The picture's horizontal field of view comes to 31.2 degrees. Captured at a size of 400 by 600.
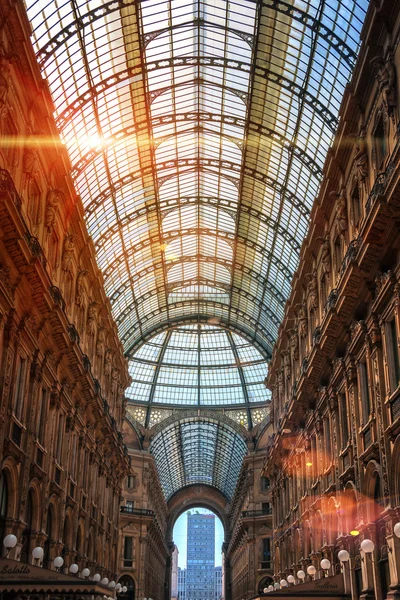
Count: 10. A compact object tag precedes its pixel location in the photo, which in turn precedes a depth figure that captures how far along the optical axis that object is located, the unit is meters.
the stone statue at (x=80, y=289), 38.17
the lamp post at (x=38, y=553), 23.84
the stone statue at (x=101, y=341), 46.12
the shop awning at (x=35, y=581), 20.41
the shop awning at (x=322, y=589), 27.11
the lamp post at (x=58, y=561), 26.12
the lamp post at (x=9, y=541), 21.52
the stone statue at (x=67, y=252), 34.53
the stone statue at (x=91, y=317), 42.19
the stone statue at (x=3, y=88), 23.03
